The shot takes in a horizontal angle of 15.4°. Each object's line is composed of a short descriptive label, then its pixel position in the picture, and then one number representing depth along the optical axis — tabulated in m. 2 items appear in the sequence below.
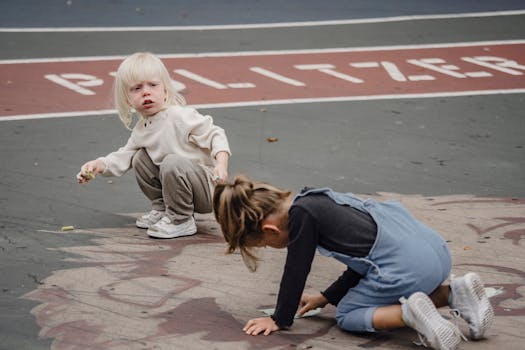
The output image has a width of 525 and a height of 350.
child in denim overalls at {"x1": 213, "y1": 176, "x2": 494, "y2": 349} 8.49
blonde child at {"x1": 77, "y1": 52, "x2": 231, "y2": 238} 11.34
